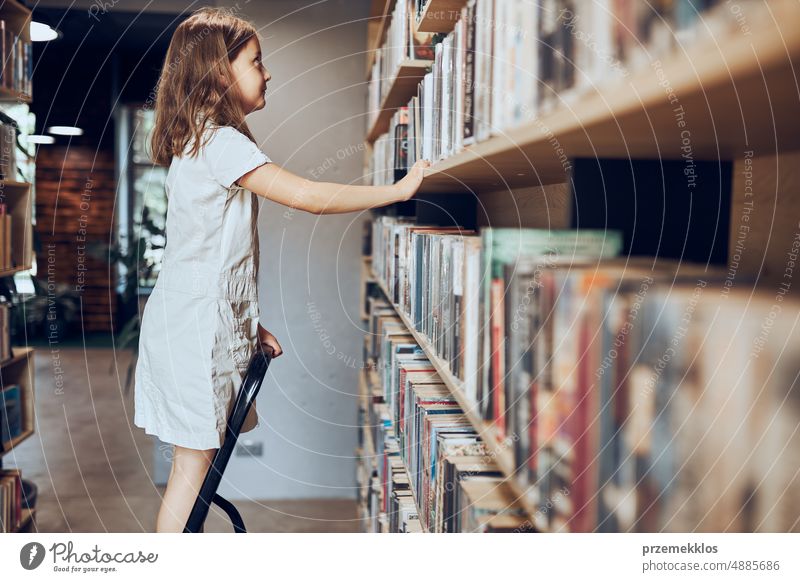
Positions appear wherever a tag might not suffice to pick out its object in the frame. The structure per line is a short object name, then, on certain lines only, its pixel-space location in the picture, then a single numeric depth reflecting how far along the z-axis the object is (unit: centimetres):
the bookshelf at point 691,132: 47
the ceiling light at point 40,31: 248
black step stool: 149
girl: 152
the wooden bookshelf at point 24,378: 249
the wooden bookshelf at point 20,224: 237
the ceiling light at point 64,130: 745
